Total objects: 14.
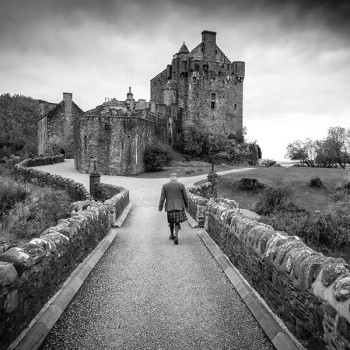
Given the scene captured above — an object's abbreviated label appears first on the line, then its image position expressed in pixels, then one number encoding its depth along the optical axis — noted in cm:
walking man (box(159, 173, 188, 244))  993
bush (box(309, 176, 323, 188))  3034
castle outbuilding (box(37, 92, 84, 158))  4997
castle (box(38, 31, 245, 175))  4988
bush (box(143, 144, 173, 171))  3647
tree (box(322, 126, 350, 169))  5806
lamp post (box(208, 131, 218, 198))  2258
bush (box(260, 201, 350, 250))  1802
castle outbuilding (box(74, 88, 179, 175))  3447
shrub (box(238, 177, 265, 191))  2958
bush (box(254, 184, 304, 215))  2373
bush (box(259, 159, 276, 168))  5163
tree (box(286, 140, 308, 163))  6512
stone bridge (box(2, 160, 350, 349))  424
